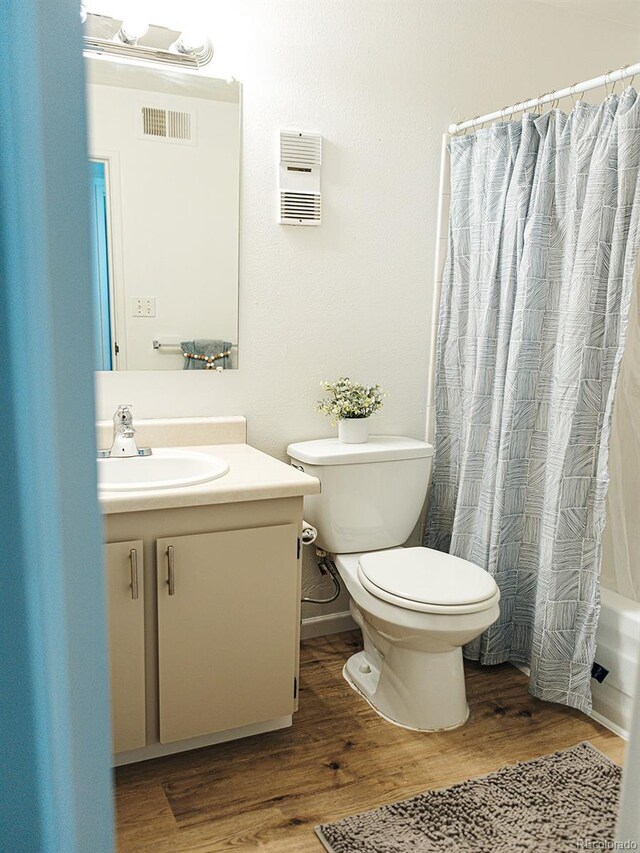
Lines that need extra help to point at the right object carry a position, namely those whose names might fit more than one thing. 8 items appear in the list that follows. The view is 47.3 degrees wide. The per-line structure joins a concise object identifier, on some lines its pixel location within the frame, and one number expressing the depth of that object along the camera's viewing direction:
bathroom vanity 1.73
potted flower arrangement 2.42
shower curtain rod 1.93
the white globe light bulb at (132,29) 2.00
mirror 2.05
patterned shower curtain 2.01
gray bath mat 1.65
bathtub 2.07
